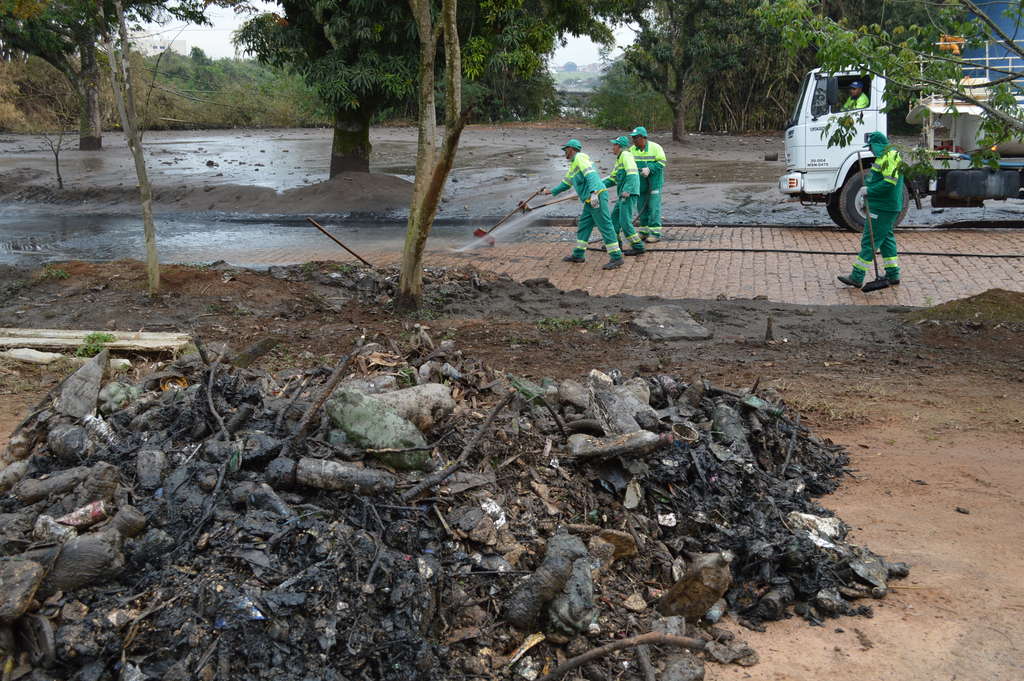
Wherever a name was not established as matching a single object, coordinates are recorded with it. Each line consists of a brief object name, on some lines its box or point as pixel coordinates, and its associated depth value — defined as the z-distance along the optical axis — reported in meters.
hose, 12.40
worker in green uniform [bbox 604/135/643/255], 12.90
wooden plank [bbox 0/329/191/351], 8.59
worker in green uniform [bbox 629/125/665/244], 13.46
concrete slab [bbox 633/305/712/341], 9.30
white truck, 13.53
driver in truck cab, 11.34
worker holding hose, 12.45
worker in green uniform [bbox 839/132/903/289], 10.30
